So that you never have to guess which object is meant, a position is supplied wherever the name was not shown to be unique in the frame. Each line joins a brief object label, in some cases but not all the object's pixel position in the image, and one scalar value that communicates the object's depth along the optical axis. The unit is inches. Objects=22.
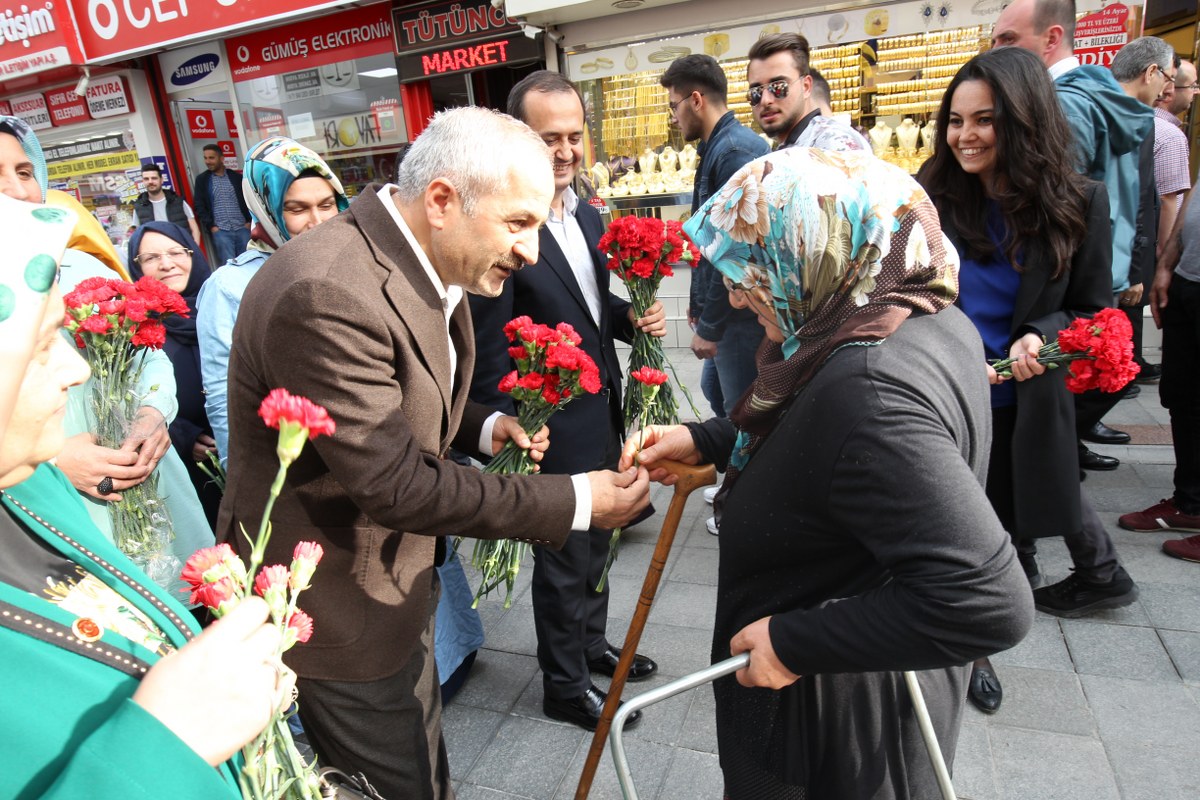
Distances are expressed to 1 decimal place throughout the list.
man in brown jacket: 55.0
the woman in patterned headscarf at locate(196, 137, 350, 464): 98.7
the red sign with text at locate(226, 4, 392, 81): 333.1
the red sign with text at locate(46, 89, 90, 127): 434.6
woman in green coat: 28.9
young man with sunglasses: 158.4
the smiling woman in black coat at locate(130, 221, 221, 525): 115.8
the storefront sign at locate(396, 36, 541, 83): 291.0
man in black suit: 102.1
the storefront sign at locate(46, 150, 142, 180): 429.4
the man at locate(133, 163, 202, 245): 391.5
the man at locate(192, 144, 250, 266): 394.0
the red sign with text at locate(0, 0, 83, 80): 394.3
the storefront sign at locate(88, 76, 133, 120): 412.5
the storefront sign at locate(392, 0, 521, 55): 293.9
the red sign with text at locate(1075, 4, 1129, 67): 213.2
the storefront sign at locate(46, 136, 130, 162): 431.9
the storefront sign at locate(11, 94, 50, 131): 451.5
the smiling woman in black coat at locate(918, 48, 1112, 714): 95.4
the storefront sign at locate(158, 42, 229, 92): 382.0
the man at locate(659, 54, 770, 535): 144.9
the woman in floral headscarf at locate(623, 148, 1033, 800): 42.3
